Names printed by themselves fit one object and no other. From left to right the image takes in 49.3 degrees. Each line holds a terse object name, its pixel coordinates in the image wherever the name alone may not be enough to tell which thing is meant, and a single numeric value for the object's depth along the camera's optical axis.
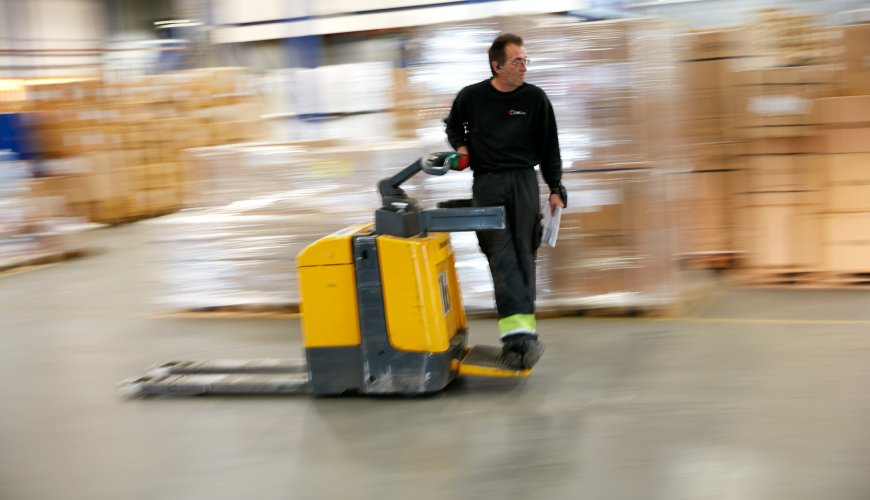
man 4.49
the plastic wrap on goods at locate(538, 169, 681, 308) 5.84
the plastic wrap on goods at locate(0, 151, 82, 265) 9.38
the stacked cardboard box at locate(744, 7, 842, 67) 6.66
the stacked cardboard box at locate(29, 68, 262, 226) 11.45
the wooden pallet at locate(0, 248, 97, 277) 9.20
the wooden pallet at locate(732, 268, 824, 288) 6.62
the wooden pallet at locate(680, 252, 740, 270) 7.13
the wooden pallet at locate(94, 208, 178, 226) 12.18
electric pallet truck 4.29
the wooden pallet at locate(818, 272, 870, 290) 6.47
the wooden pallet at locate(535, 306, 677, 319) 5.89
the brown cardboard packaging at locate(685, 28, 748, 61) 7.10
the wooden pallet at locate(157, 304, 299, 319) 6.52
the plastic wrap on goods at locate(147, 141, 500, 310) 6.11
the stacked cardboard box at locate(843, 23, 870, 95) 6.52
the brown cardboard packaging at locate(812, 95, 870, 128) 6.36
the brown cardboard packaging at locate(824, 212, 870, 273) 6.45
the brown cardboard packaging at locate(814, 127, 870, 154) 6.36
